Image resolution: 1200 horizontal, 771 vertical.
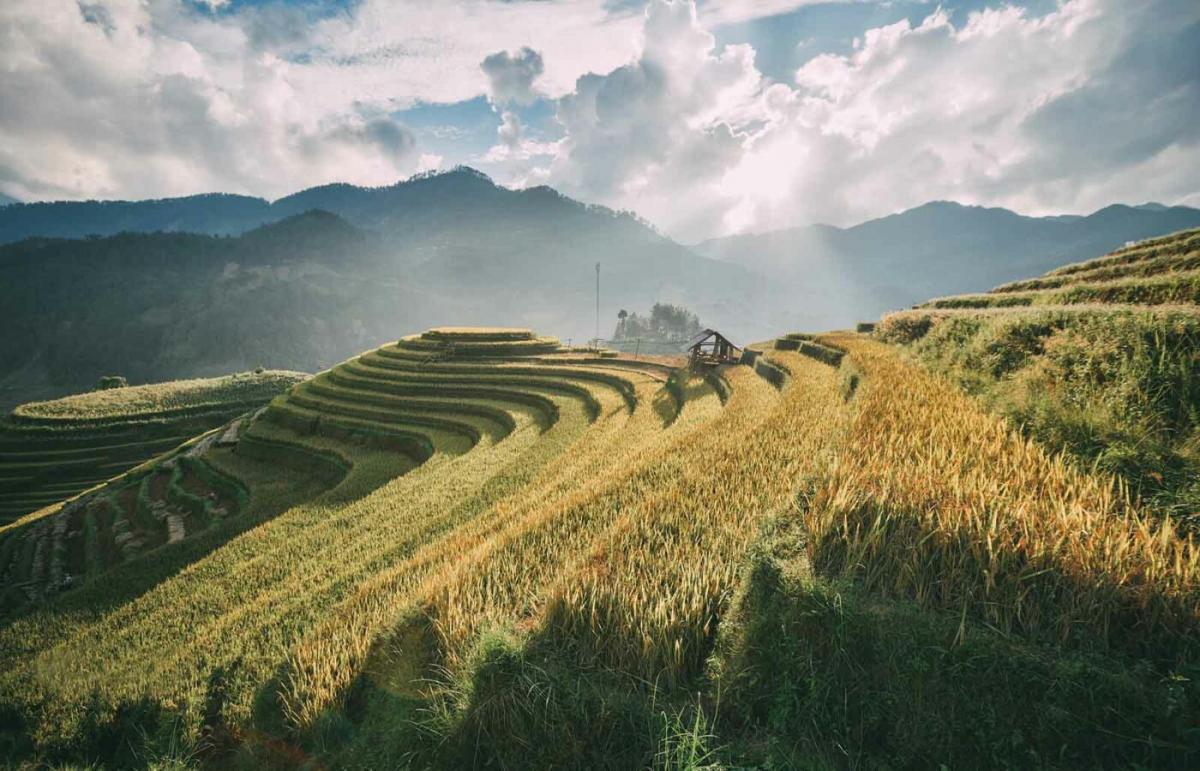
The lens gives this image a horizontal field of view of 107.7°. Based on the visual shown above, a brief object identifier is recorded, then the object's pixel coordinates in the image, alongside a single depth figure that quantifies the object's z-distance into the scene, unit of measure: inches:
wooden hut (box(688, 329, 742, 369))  1051.9
